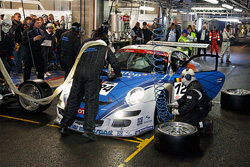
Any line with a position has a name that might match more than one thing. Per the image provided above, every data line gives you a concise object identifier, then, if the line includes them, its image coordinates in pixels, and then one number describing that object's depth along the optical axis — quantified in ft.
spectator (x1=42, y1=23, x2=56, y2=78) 30.37
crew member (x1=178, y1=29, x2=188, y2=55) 34.43
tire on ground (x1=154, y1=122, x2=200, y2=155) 12.02
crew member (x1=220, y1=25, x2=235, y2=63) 45.36
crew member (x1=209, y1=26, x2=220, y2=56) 49.53
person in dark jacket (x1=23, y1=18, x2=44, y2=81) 23.19
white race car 13.62
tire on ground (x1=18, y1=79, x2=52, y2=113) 17.07
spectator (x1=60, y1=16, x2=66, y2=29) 40.60
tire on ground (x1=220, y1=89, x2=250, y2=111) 19.10
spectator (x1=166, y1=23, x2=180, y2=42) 35.90
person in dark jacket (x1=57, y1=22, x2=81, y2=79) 20.98
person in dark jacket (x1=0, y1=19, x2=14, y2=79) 19.98
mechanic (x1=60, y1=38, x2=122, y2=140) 13.45
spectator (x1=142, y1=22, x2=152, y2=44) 41.39
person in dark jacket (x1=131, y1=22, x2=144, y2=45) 41.01
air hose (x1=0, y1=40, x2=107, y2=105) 16.24
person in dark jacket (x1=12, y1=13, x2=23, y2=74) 29.85
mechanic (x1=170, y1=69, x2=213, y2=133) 14.16
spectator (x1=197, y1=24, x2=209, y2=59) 49.82
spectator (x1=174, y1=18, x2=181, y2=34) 39.86
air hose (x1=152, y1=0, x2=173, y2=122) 14.82
